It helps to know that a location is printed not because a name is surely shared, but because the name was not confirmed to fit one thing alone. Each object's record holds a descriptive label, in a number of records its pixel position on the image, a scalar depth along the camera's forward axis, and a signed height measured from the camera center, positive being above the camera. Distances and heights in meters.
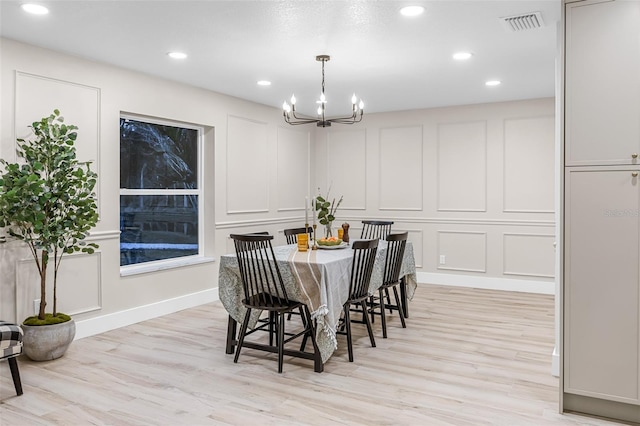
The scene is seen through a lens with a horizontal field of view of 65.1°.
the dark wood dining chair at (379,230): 5.79 -0.25
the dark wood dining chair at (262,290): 3.50 -0.59
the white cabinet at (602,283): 2.64 -0.39
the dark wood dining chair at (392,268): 4.32 -0.52
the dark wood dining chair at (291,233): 5.02 -0.24
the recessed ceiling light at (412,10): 3.16 +1.28
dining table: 3.48 -0.56
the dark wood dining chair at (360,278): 3.76 -0.53
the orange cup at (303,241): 4.24 -0.27
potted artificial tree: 3.52 +0.01
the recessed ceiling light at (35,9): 3.14 +1.27
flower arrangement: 4.56 -0.05
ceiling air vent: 3.30 +1.28
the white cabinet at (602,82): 2.61 +0.68
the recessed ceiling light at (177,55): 4.18 +1.30
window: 5.03 +0.20
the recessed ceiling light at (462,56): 4.18 +1.31
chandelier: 4.22 +0.90
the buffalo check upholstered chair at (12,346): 3.01 -0.84
